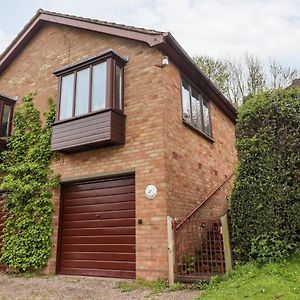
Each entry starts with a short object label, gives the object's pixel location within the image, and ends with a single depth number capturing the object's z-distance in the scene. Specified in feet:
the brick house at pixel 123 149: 26.17
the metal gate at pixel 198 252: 22.52
